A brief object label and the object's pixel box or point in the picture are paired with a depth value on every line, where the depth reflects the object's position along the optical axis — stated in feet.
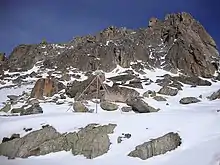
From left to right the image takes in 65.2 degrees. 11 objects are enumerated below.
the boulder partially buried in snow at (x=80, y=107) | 48.90
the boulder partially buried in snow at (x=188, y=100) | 53.99
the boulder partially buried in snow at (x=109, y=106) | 49.21
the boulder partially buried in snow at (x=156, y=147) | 30.76
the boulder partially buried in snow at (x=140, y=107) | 46.15
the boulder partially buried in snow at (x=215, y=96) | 56.51
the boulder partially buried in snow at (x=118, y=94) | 56.90
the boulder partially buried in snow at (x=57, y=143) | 32.73
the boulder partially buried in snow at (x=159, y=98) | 57.67
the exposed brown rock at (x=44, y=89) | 66.39
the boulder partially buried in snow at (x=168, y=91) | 62.95
